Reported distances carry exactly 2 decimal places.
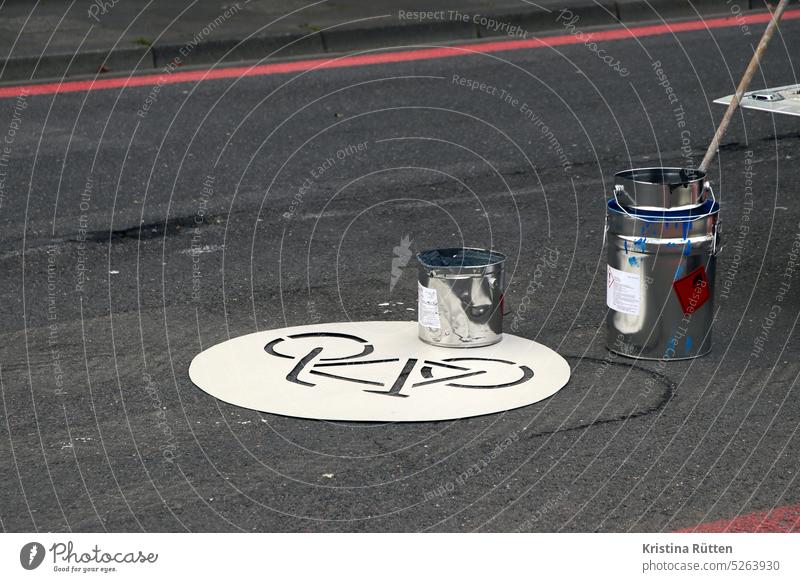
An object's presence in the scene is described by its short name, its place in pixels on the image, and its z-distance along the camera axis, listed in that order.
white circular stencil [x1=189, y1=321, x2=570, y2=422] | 8.73
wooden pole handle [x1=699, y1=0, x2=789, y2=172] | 9.80
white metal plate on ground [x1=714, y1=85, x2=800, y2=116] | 9.89
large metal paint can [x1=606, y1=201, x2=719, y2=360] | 9.20
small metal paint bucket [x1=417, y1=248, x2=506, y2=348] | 9.48
